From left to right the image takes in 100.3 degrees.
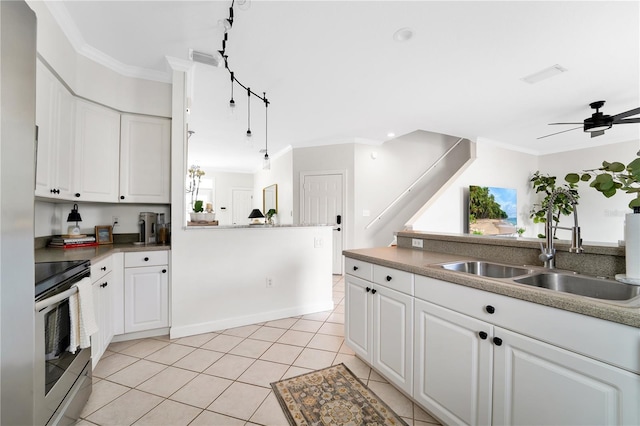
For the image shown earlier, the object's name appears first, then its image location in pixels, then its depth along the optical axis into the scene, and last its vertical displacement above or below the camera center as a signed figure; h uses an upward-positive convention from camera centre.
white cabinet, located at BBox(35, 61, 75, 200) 1.77 +0.58
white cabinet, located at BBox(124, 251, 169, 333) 2.30 -0.67
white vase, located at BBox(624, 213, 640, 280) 1.07 -0.12
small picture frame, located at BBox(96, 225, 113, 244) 2.57 -0.18
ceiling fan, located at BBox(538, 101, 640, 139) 3.22 +1.17
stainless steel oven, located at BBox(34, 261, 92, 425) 1.02 -0.59
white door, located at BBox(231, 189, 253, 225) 8.38 +0.33
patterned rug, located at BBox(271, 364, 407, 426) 1.49 -1.13
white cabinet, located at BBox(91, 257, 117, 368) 1.83 -0.66
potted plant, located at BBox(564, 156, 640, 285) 1.06 -0.06
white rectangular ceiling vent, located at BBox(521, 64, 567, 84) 2.59 +1.43
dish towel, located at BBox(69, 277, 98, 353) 1.31 -0.52
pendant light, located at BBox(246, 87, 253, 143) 2.54 +1.40
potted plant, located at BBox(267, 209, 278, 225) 5.84 +0.06
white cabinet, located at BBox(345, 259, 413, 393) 1.57 -0.74
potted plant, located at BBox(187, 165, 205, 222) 3.15 +0.03
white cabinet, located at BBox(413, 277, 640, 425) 0.85 -0.60
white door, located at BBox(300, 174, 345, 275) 5.04 +0.24
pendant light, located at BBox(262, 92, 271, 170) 2.95 +0.62
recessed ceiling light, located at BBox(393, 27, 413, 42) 2.05 +1.42
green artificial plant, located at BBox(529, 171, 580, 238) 5.14 +0.37
